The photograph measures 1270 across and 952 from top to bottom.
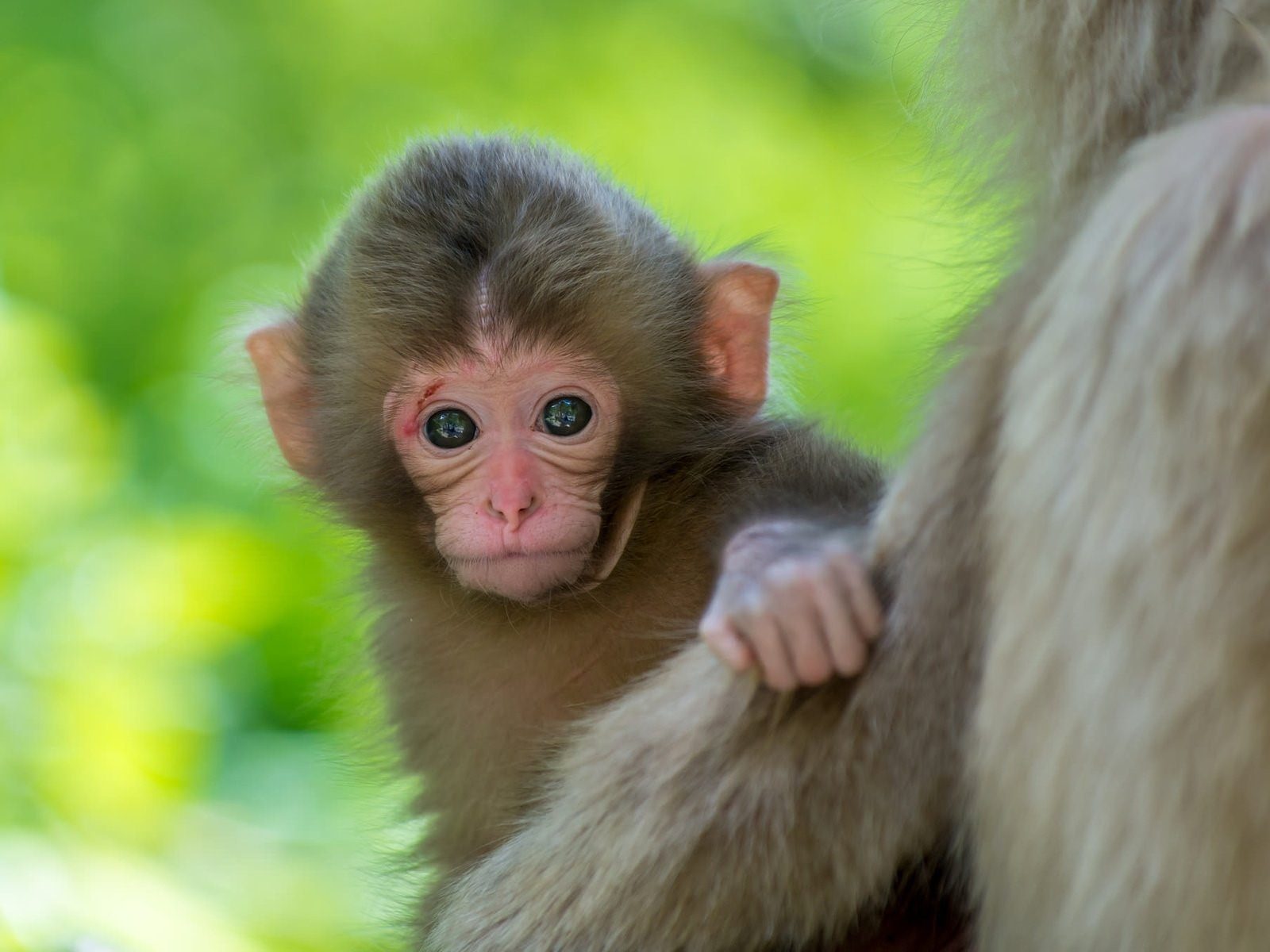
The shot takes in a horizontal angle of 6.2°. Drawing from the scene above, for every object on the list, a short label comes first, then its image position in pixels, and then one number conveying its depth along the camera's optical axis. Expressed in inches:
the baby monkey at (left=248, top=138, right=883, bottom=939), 77.9
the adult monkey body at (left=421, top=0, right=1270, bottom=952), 73.5
